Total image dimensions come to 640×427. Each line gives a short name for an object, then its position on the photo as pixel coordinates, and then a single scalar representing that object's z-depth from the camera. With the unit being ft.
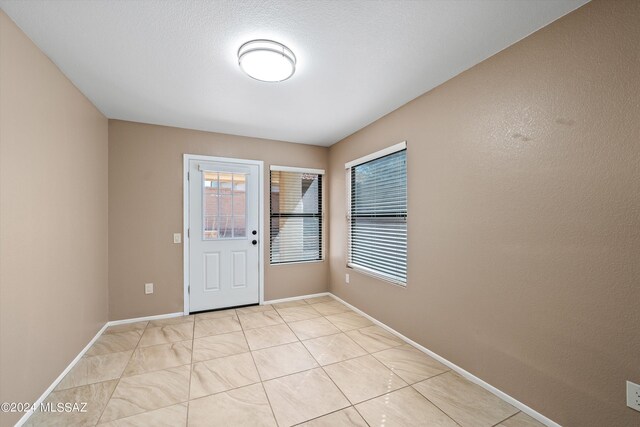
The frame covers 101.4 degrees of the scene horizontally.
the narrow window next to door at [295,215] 12.92
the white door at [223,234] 11.32
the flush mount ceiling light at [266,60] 5.83
